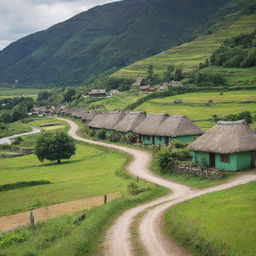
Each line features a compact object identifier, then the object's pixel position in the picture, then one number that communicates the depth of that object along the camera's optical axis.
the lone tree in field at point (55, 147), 58.59
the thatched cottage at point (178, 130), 53.47
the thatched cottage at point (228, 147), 35.34
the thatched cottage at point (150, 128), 57.25
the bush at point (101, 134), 73.34
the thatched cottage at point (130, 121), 65.56
